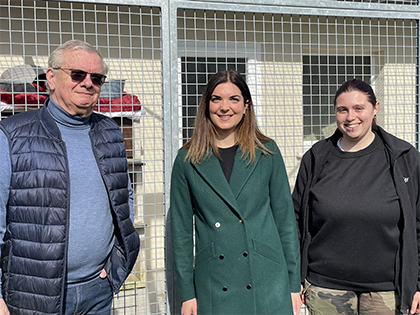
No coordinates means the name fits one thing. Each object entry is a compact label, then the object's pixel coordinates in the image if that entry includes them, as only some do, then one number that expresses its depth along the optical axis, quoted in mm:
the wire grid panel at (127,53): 3822
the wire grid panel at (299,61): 4312
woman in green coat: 1860
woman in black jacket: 1998
